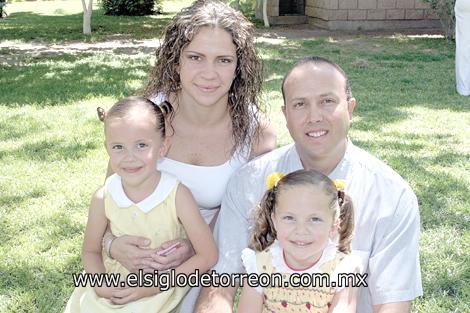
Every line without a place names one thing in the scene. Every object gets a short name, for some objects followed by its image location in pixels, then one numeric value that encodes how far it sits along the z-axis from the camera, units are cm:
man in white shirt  219
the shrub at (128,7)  2280
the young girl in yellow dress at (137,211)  245
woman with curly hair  262
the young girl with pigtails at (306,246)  213
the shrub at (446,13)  1315
